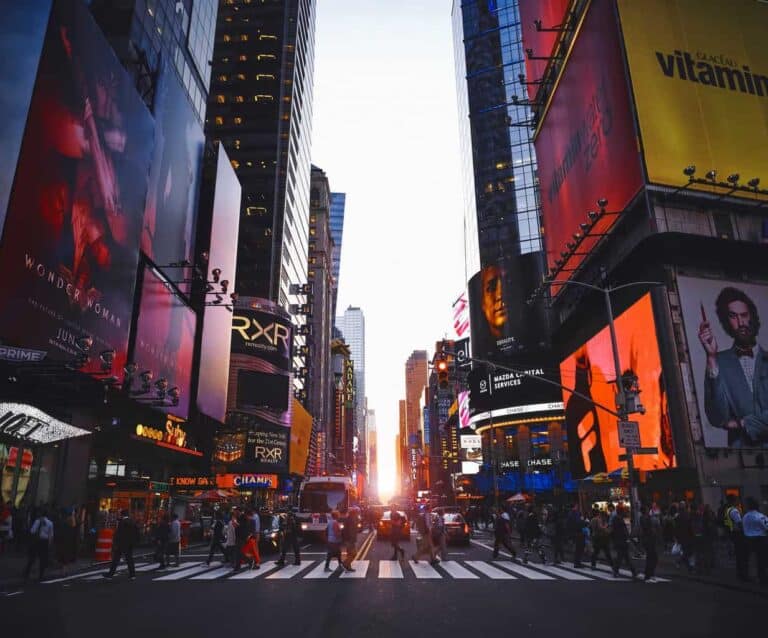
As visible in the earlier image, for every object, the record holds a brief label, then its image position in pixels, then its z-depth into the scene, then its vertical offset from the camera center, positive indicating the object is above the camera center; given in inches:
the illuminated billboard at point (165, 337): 1170.6 +349.7
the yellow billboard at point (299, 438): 2830.2 +258.6
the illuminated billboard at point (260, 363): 2549.2 +587.8
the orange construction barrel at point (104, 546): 747.4 -81.3
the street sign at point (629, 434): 738.8 +60.1
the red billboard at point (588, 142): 1266.0 +904.2
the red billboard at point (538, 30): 1739.7 +1533.4
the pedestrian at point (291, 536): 708.0 -71.1
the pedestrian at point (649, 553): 538.0 -74.5
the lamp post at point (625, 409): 729.6 +99.4
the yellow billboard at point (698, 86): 1208.8 +905.6
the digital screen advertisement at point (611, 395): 1157.7 +216.0
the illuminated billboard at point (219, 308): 1558.1 +551.3
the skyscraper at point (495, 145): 3486.7 +2279.4
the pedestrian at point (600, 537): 629.9 -68.3
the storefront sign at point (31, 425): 727.5 +89.4
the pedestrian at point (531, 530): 797.3 -74.2
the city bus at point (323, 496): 1263.5 -29.6
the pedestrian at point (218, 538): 739.5 -73.7
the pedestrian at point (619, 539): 587.8 -65.8
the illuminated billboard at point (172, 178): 1273.4 +791.8
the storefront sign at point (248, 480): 2471.7 +20.5
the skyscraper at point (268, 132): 3233.3 +2355.6
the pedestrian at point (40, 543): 563.8 -57.7
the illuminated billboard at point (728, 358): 1106.1 +253.3
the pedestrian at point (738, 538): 523.9 -61.4
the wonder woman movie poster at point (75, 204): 743.1 +457.9
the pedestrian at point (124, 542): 582.9 -60.3
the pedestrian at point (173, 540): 716.0 -71.3
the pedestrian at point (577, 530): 682.8 -65.9
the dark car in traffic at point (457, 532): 1022.4 -95.4
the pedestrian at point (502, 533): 775.7 -74.9
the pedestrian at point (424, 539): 701.3 -75.6
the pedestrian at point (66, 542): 617.3 -63.7
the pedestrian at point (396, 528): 739.4 -68.5
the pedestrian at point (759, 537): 494.3 -56.0
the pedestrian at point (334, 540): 642.8 -67.6
